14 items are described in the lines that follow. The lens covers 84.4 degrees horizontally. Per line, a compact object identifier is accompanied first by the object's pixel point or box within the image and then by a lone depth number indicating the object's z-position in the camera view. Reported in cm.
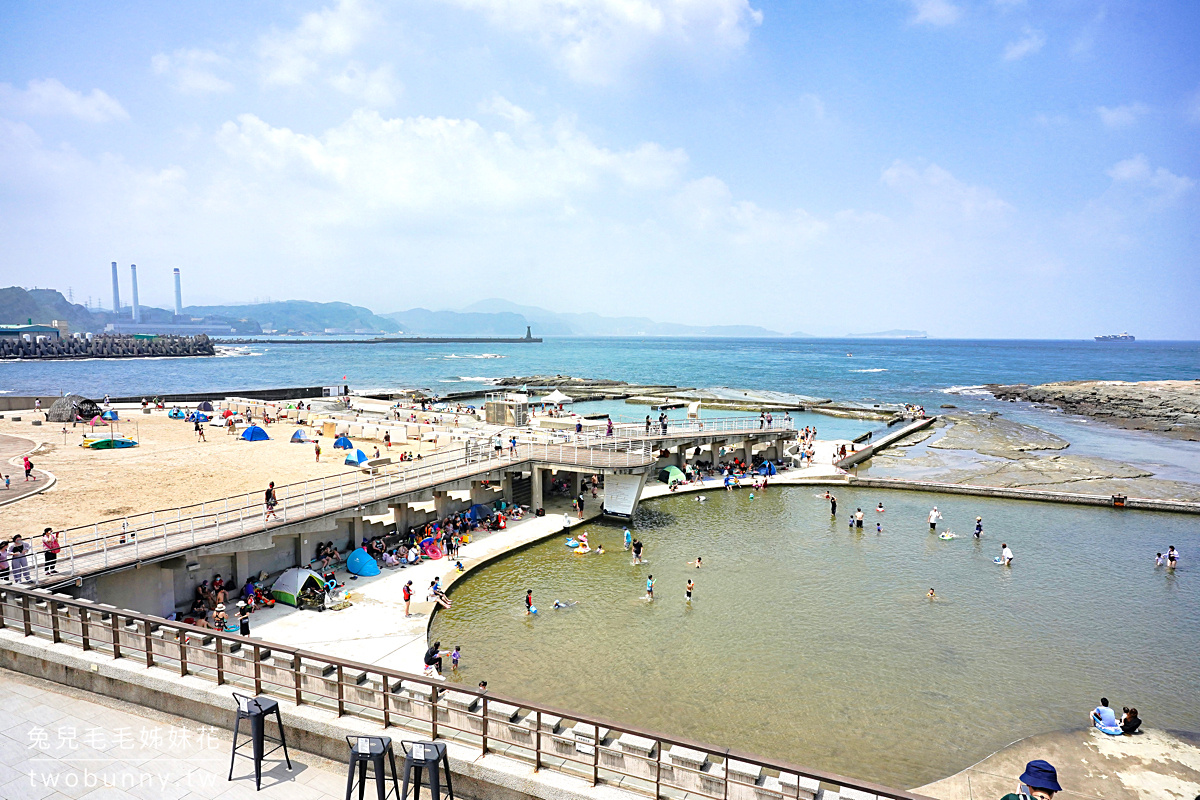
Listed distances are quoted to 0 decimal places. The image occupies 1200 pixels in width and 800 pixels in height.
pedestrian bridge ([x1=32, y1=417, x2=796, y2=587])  1766
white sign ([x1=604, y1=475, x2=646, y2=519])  3123
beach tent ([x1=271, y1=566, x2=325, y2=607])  2005
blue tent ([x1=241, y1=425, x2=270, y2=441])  3875
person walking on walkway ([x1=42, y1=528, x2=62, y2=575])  1623
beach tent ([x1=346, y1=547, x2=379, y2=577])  2275
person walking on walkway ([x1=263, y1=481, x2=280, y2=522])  2091
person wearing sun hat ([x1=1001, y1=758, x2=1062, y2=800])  674
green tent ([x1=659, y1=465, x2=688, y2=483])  3828
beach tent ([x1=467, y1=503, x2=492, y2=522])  2920
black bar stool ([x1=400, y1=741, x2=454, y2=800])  745
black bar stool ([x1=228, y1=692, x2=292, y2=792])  820
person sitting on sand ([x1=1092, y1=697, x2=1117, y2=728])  1519
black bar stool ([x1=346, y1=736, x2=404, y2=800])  741
